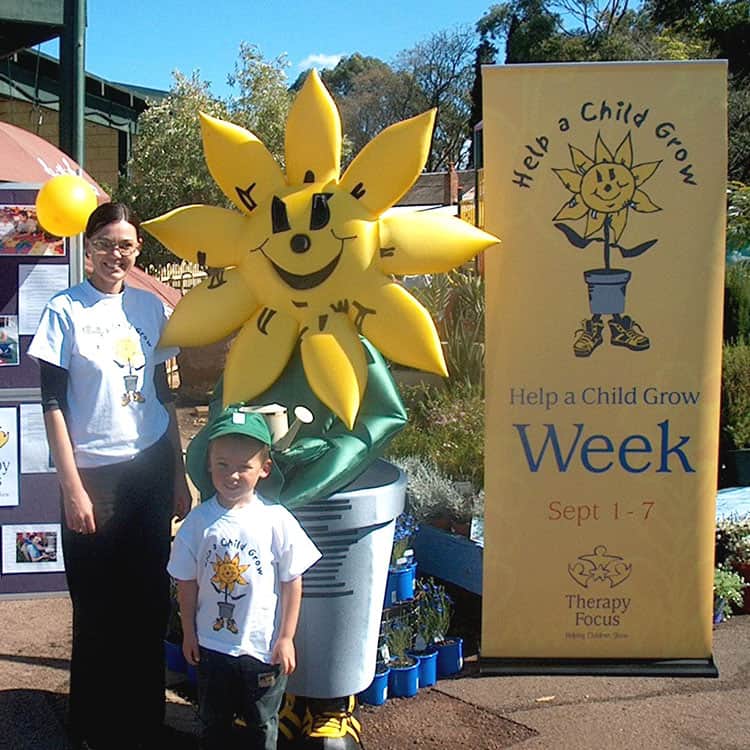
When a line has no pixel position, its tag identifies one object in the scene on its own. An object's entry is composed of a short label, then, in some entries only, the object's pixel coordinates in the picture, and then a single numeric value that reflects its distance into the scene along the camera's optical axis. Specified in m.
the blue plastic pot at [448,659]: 4.19
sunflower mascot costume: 3.28
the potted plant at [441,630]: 4.16
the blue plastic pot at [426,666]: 4.04
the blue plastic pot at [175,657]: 4.20
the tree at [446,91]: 44.78
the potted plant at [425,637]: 4.05
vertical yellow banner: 3.71
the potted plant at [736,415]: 6.68
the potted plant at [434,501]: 4.89
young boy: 2.82
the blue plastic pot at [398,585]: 4.00
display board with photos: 4.84
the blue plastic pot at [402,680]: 3.94
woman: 3.19
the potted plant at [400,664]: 3.94
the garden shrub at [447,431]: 5.43
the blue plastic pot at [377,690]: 3.86
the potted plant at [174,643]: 4.21
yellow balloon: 3.98
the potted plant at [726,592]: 4.77
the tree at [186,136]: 15.58
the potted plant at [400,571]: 4.01
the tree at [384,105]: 46.38
